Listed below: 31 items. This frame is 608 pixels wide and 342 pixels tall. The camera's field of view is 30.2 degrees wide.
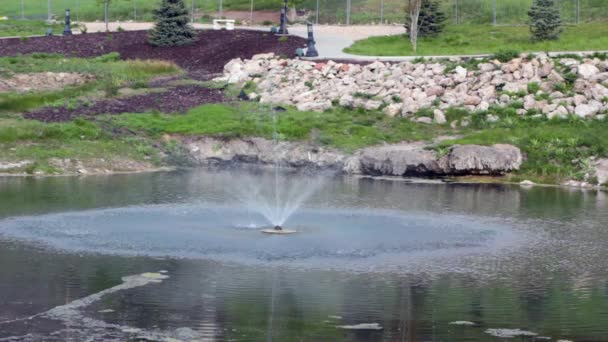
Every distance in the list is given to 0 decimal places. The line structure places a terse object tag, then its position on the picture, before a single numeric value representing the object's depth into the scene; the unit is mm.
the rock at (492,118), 45156
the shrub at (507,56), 49469
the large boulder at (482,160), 41750
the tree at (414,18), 60112
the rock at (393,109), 47031
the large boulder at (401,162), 42250
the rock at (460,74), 48550
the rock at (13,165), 40375
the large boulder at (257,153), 43938
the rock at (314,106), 47938
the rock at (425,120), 46000
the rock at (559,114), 44750
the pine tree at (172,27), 62438
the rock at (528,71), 47781
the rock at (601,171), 40744
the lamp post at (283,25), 63219
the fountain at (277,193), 33775
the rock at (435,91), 47781
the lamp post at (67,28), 68812
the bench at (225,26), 67375
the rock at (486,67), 49031
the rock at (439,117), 45750
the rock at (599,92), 45438
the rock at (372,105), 47688
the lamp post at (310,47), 55469
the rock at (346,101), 48069
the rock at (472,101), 46406
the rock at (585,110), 44688
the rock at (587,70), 47000
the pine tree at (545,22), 59362
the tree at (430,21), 64312
